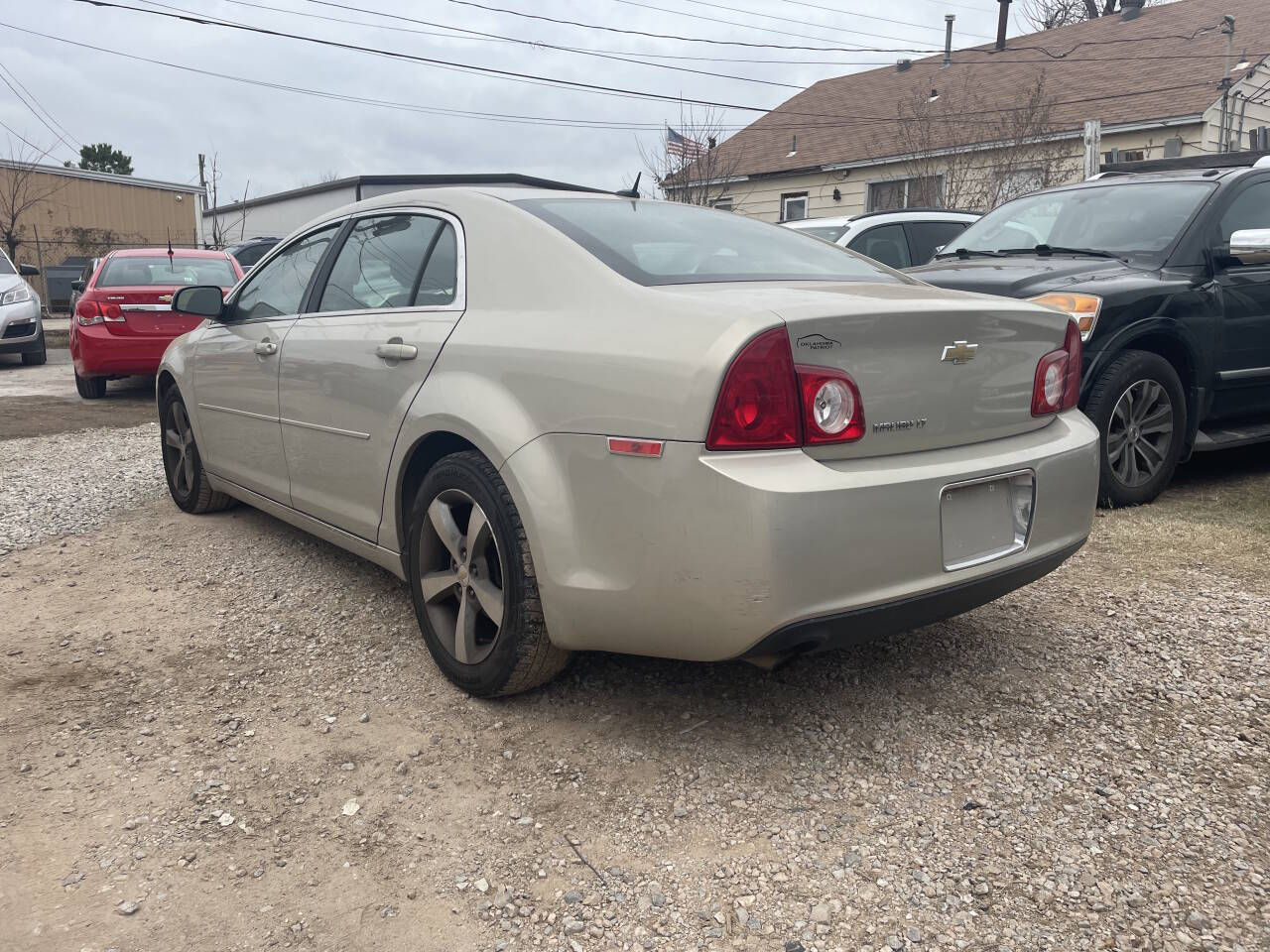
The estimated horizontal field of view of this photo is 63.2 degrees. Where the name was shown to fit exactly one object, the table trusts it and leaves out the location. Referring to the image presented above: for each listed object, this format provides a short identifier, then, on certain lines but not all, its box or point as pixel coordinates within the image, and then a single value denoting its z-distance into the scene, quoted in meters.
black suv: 4.95
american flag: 21.33
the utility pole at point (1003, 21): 23.30
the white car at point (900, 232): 8.77
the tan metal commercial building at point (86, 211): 29.14
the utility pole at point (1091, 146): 13.11
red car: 9.62
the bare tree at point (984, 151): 16.17
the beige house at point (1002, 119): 16.58
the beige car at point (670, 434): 2.42
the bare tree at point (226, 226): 34.09
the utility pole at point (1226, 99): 16.46
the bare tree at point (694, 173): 21.36
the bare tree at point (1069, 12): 30.07
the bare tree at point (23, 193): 28.56
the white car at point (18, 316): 12.52
